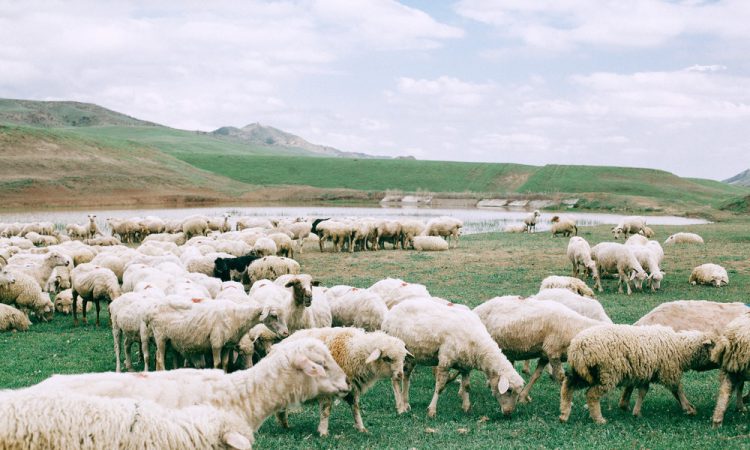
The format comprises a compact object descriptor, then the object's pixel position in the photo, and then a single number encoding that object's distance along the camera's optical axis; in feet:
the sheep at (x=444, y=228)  109.81
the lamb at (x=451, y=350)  28.86
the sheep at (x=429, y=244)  100.53
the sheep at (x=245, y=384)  20.38
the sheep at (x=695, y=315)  36.63
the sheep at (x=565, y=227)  119.24
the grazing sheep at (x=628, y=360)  26.96
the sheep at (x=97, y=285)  47.65
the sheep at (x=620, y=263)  63.00
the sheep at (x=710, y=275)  63.57
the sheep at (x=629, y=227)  112.88
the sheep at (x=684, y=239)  101.60
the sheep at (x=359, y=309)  38.96
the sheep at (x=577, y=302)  38.58
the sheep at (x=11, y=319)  47.16
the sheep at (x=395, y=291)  42.19
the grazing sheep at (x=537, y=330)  31.81
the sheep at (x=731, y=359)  26.16
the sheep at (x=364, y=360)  26.91
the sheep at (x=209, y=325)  32.42
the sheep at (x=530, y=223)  138.72
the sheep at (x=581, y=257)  66.95
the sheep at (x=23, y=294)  50.47
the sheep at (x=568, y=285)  48.21
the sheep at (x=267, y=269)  61.26
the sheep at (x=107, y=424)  15.24
